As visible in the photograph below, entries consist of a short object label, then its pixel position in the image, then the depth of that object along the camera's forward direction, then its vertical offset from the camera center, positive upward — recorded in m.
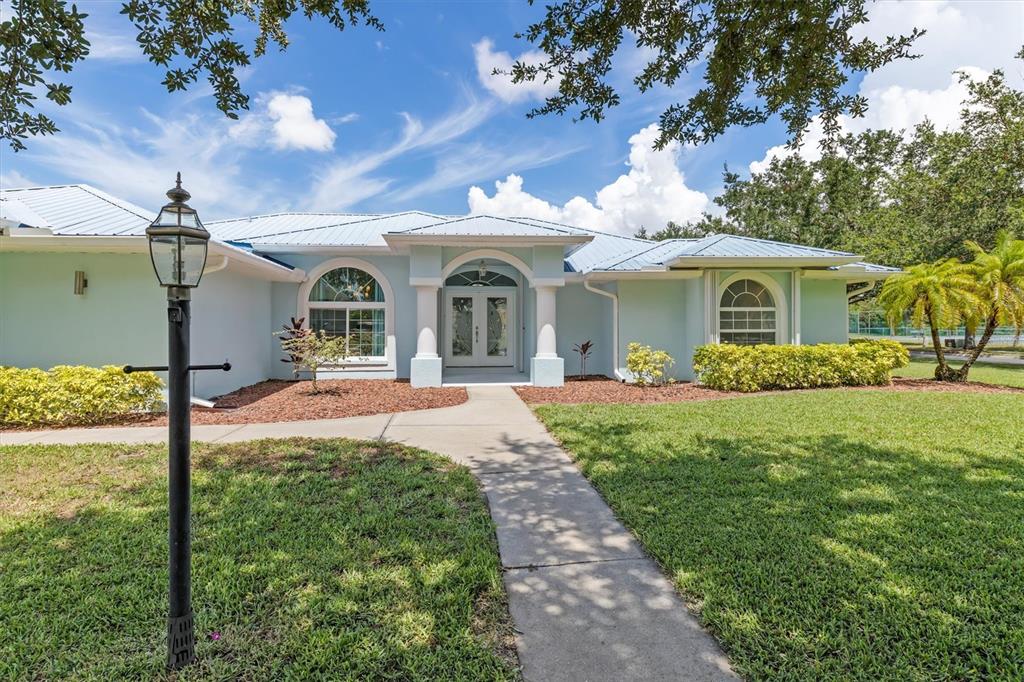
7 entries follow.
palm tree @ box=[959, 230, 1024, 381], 11.49 +1.38
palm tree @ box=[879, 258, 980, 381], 11.91 +1.13
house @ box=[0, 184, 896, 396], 8.95 +1.25
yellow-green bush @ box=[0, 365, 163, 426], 7.61 -0.79
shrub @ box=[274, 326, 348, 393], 10.56 -0.11
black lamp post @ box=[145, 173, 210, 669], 2.34 -0.29
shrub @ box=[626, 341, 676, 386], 12.24 -0.54
